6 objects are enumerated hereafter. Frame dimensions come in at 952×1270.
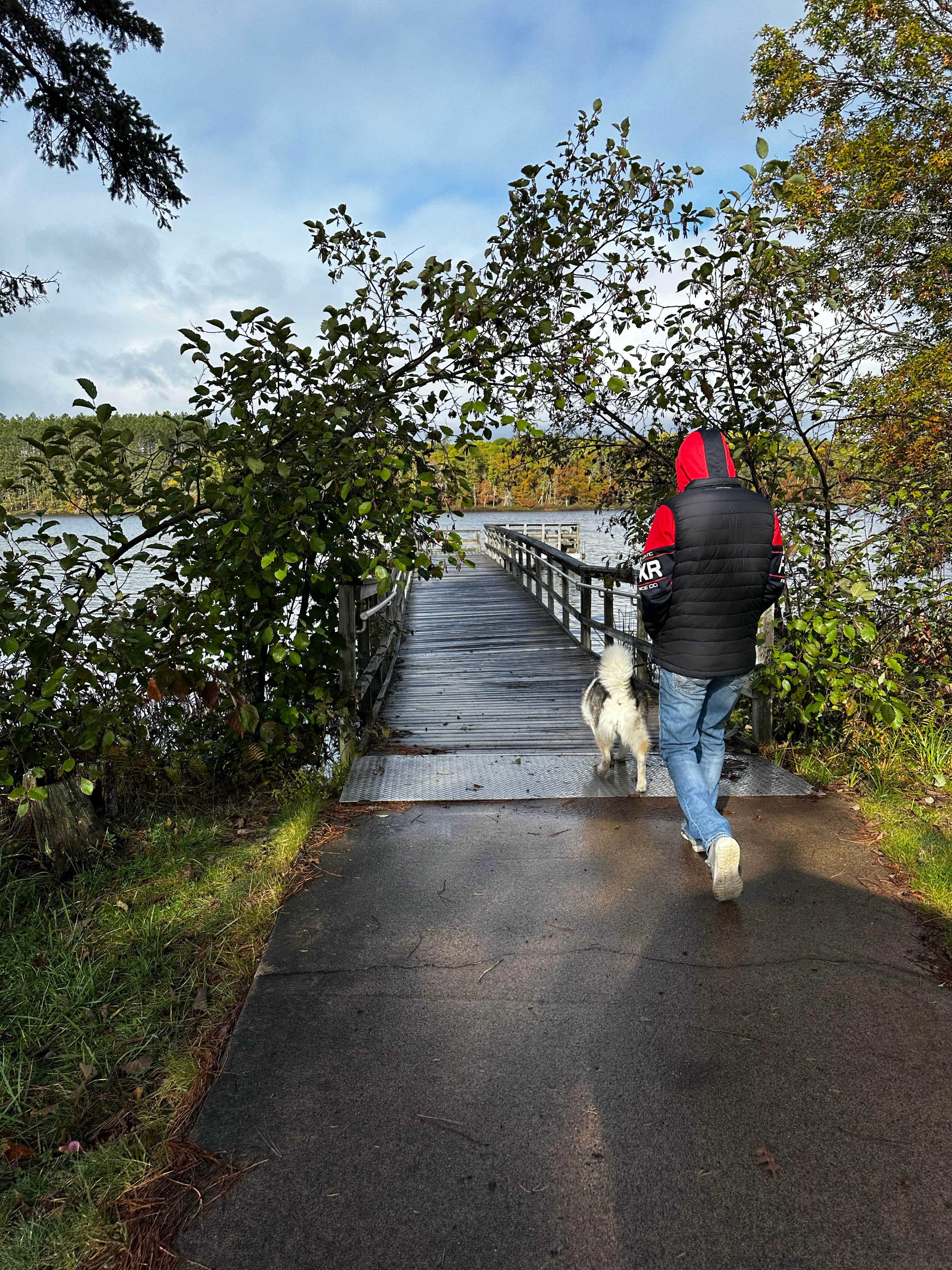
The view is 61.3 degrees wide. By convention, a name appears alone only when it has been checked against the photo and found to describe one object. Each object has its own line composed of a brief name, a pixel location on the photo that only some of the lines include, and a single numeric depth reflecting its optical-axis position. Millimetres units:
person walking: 3279
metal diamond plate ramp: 4723
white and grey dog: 4816
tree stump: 3980
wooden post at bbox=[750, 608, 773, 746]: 5363
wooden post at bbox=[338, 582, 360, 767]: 5336
